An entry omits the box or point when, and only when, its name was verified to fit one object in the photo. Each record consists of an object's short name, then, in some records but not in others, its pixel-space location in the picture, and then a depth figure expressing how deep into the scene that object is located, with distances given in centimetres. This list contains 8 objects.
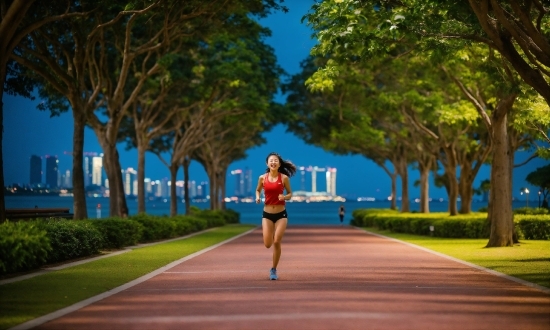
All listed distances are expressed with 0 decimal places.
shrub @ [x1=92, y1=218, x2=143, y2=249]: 2727
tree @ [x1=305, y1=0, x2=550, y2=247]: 1822
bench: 3176
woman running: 1697
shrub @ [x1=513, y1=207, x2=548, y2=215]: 4976
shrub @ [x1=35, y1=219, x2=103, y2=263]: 2125
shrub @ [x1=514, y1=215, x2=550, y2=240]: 3669
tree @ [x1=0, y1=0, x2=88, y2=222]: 2062
